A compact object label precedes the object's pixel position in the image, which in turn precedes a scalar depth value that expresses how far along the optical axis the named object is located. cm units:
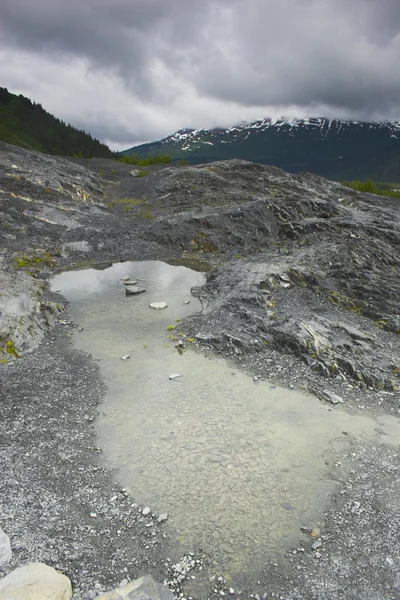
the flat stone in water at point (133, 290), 3416
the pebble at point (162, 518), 1244
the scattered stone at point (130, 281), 3702
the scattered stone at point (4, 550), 1042
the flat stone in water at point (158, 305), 3131
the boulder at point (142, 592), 954
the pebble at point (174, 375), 2127
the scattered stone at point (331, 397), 1909
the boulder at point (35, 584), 907
